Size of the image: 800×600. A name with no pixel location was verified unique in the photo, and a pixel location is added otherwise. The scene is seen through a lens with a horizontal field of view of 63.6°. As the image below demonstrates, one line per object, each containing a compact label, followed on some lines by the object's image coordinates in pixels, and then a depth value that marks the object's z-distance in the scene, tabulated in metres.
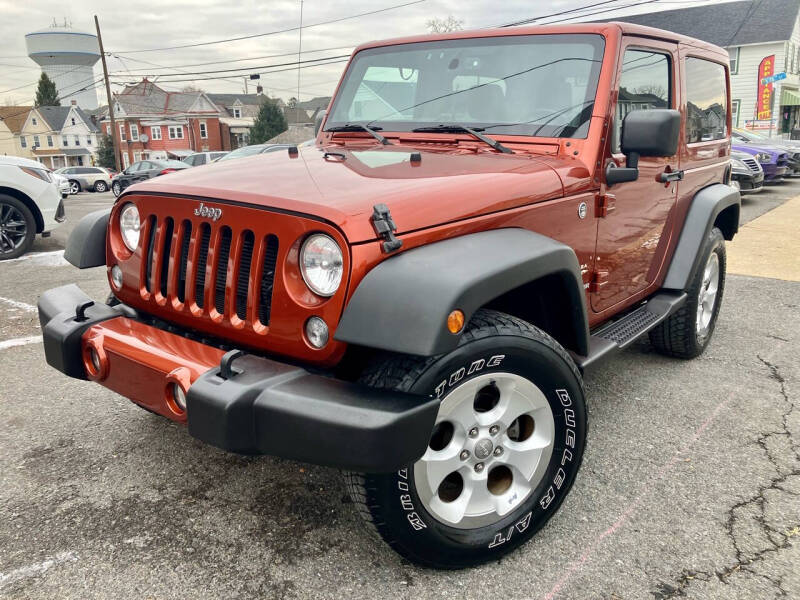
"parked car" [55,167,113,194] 33.25
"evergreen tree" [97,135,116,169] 59.16
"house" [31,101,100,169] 67.44
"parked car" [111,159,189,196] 23.37
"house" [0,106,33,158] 68.50
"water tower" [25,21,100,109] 99.25
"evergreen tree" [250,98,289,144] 57.41
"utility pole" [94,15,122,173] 36.06
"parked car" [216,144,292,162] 15.80
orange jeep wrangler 1.84
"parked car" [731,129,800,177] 15.65
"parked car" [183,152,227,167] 23.05
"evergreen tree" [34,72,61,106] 71.75
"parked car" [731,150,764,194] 12.02
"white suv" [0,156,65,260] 7.86
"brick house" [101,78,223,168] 63.09
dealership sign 30.81
